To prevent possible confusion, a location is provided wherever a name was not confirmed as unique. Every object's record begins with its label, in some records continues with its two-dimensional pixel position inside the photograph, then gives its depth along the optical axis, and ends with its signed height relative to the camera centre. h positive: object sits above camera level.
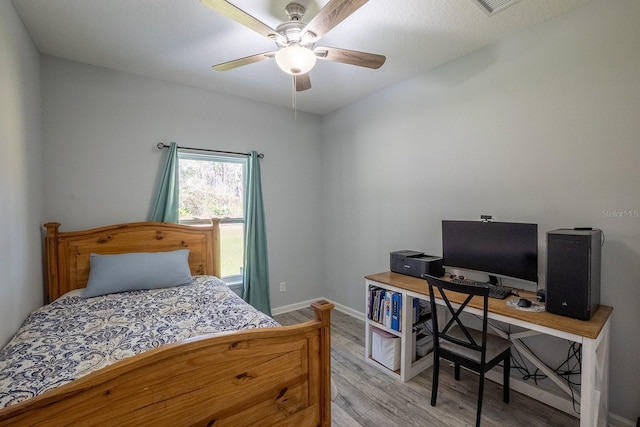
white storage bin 2.44 -1.24
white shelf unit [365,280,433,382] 2.35 -1.16
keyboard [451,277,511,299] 2.08 -0.64
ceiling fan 1.47 +0.99
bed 0.93 -0.69
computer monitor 2.06 -0.35
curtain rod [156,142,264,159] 3.01 +0.61
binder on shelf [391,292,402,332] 2.41 -0.89
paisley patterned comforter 1.27 -0.73
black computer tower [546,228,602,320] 1.63 -0.40
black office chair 1.81 -0.96
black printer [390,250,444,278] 2.53 -0.54
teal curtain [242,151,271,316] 3.49 -0.50
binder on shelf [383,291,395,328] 2.47 -0.89
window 3.24 +0.09
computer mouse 1.87 -0.65
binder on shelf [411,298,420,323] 2.49 -0.92
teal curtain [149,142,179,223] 2.96 +0.12
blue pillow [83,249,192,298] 2.38 -0.57
